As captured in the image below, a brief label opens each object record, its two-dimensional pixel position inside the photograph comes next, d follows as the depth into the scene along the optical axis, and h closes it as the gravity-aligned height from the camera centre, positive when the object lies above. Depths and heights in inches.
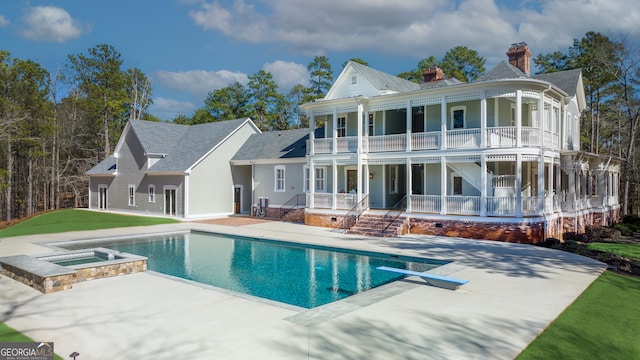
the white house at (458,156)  733.9 +53.8
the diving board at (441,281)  401.1 -93.9
